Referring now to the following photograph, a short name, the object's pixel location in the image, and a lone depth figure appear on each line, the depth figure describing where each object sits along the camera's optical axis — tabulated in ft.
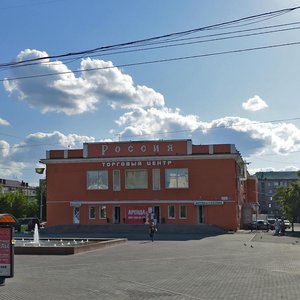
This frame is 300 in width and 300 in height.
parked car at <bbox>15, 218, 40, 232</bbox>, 130.77
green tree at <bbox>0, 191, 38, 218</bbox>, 228.23
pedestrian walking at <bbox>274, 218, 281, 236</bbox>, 109.95
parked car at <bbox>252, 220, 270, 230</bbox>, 148.09
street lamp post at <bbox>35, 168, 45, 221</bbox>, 163.51
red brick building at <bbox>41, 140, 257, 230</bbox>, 135.92
